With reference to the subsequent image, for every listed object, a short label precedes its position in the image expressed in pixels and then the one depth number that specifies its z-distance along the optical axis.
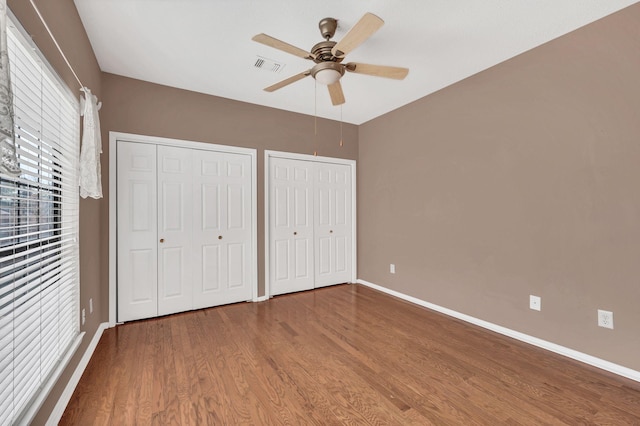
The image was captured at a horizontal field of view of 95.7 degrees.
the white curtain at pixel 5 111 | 0.85
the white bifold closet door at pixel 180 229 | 3.10
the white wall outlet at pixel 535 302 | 2.59
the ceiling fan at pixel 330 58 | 1.91
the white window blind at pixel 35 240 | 1.19
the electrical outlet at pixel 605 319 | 2.19
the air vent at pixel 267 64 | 2.76
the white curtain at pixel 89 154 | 2.04
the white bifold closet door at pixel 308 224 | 4.02
